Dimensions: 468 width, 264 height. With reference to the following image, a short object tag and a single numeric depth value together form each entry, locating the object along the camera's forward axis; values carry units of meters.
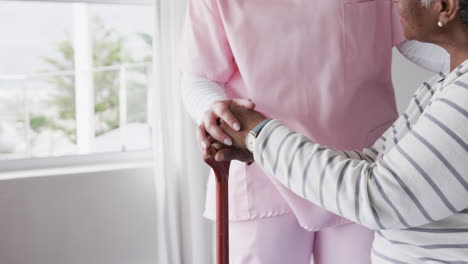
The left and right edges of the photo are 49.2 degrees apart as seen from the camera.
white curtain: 2.36
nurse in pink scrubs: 1.20
